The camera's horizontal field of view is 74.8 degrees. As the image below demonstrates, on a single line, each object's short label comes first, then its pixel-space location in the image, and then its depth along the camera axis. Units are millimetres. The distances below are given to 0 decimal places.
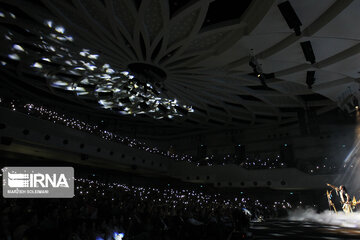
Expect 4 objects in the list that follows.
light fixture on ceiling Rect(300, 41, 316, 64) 11054
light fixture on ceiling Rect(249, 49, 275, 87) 11922
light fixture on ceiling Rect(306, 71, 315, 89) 14445
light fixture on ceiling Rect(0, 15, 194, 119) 13633
